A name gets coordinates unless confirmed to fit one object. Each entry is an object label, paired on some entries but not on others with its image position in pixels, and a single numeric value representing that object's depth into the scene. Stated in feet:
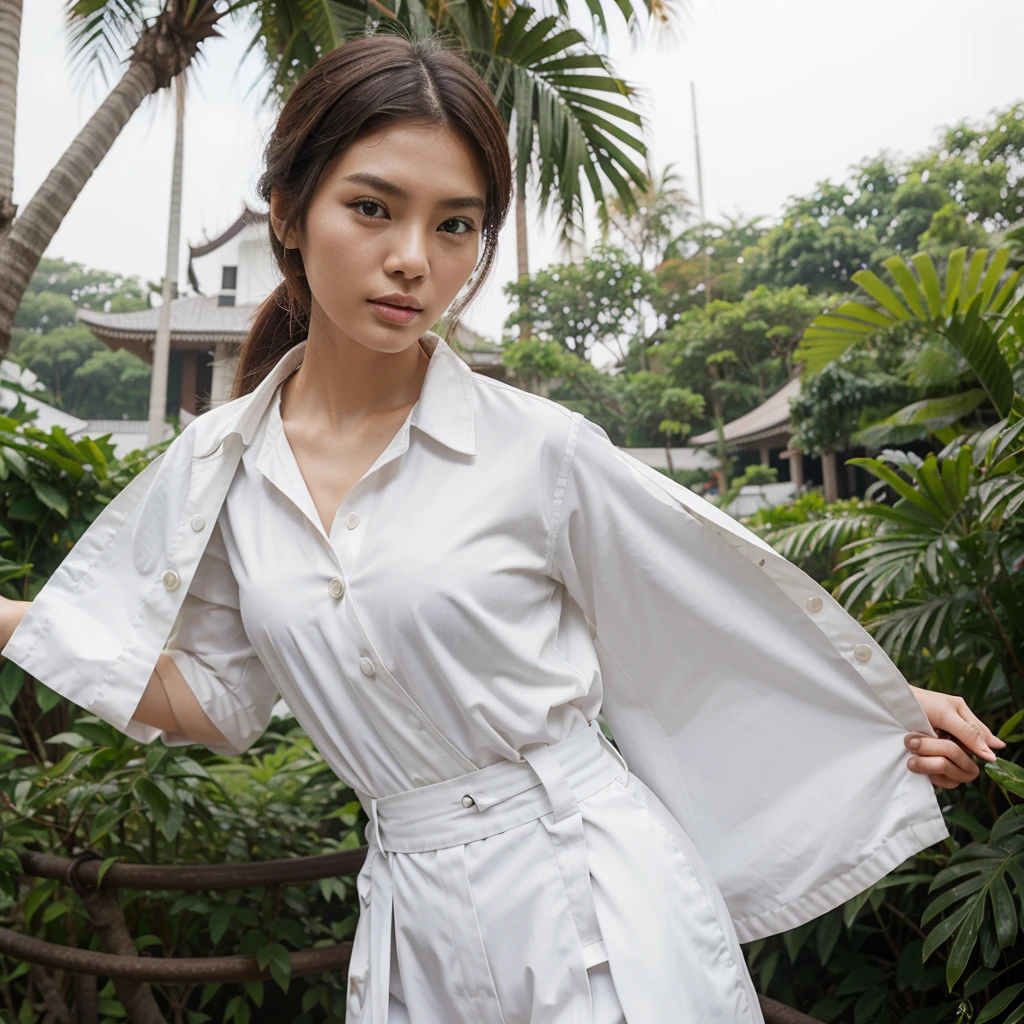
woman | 2.58
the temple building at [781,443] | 54.29
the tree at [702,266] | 80.38
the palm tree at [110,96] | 6.98
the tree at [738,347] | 65.10
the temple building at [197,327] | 57.26
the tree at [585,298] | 66.49
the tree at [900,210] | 56.54
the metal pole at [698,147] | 95.67
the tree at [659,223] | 79.15
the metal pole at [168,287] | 48.65
